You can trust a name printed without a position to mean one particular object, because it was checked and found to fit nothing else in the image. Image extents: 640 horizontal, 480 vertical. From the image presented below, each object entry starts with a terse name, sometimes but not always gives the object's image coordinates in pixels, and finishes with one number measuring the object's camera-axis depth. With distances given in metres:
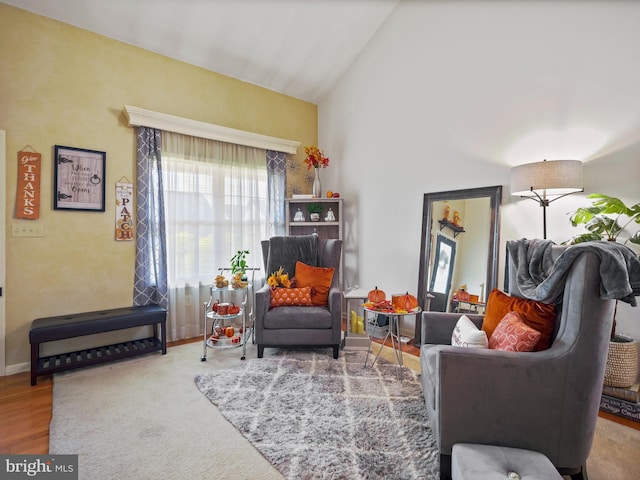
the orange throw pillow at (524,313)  1.66
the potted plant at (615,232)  2.08
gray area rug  1.62
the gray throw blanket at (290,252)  3.51
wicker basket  2.08
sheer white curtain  3.55
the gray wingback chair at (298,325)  2.92
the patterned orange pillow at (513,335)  1.54
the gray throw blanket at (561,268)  1.32
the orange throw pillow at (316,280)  3.23
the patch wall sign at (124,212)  3.22
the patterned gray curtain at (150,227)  3.31
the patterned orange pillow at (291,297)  3.12
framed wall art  2.90
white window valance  3.22
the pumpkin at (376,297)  2.71
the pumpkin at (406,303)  2.58
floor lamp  2.26
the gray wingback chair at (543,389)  1.40
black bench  2.54
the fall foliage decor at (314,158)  4.29
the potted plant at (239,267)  3.38
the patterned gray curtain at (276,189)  4.29
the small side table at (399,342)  2.48
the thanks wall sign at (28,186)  2.73
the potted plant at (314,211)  4.33
